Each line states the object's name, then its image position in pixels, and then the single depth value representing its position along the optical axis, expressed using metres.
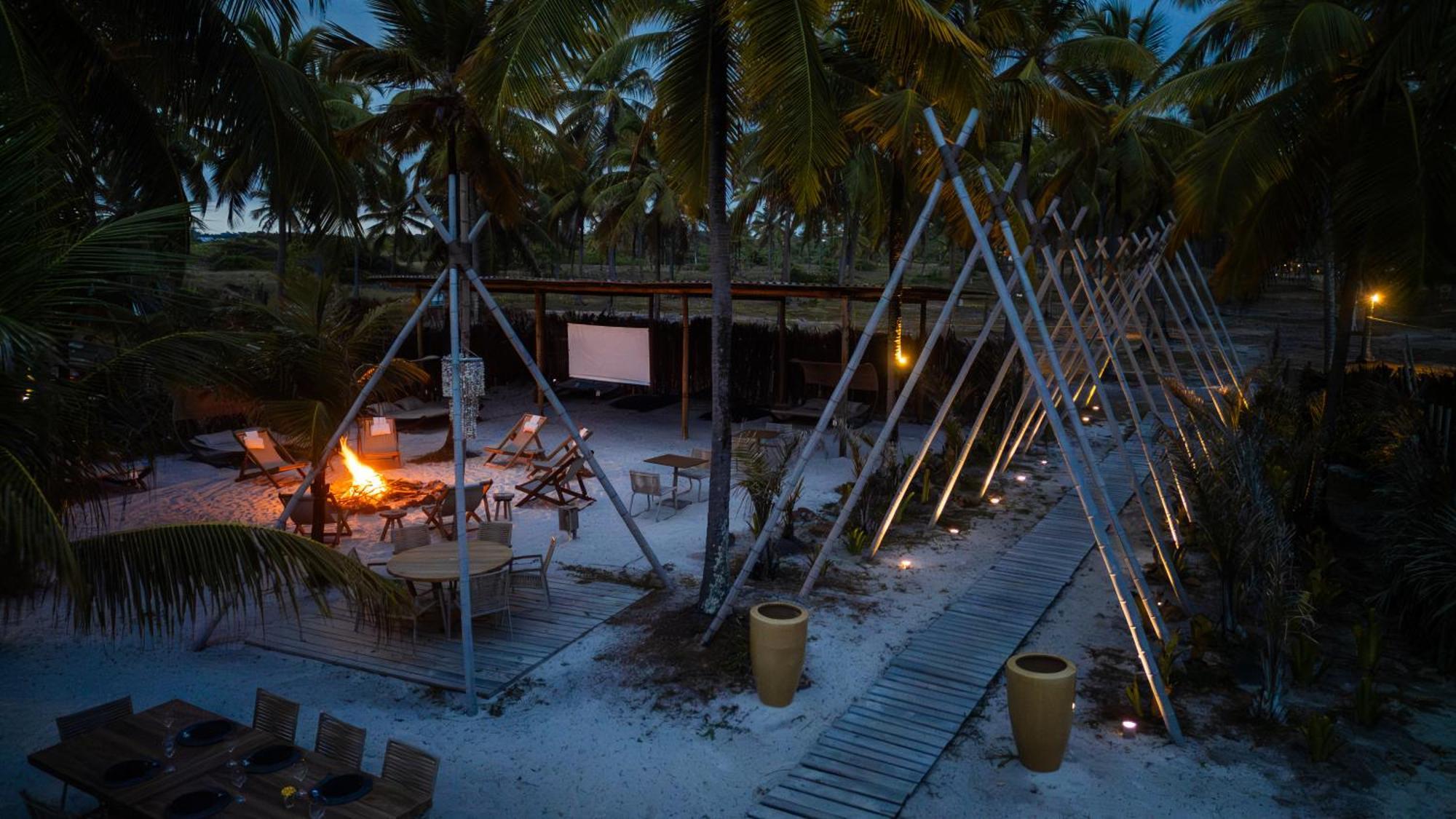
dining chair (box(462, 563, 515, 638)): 7.68
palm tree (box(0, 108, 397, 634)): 3.79
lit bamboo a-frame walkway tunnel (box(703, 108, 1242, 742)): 6.62
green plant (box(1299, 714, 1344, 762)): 5.81
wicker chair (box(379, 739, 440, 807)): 4.59
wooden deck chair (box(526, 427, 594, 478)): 12.80
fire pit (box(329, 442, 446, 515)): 11.88
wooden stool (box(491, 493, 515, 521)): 11.08
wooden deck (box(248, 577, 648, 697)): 7.22
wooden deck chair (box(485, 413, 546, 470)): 14.72
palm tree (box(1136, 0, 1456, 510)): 8.09
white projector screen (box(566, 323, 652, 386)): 18.14
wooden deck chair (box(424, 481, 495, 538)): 10.39
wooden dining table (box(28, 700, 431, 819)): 4.30
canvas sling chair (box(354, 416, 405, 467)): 13.80
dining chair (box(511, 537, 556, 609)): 8.39
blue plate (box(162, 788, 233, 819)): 4.16
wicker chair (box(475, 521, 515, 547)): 9.06
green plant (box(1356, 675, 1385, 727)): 6.24
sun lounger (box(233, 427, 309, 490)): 12.80
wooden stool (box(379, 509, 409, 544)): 10.25
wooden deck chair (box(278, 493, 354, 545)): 9.76
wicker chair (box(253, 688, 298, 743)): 5.25
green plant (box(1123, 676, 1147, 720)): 6.34
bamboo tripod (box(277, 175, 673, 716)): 6.80
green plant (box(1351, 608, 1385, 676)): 6.82
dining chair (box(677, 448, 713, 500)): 12.43
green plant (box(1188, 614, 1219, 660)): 7.37
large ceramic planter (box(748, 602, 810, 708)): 6.55
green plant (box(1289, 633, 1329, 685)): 6.98
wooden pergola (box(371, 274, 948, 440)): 14.91
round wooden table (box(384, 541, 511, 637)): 7.67
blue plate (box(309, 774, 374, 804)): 4.33
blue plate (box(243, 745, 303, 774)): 4.59
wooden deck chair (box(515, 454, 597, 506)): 12.21
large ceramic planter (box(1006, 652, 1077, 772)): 5.62
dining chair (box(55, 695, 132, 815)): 5.03
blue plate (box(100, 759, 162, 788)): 4.45
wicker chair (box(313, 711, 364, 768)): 4.92
